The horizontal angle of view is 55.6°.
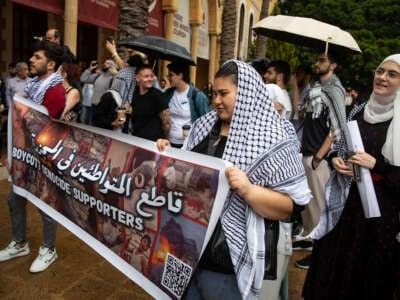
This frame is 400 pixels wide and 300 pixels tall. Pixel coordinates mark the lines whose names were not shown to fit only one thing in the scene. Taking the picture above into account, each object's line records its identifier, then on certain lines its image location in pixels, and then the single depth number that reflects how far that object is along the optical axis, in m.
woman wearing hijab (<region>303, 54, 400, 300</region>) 2.53
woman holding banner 1.65
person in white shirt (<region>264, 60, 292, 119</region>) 4.90
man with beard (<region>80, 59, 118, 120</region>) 7.63
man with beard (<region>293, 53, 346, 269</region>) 3.71
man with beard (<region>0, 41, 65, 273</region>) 2.90
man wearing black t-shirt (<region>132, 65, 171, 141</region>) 3.92
